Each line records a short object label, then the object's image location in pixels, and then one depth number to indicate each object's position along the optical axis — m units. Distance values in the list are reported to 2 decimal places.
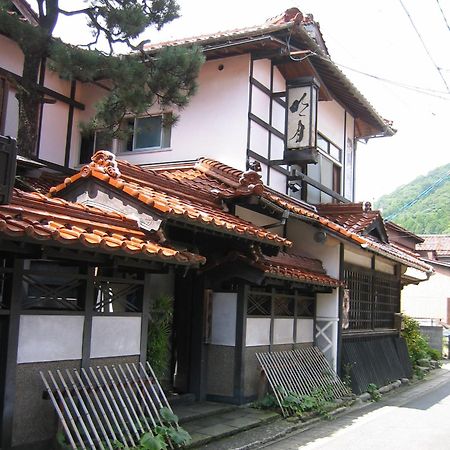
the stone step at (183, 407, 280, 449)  8.48
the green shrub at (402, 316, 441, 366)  20.39
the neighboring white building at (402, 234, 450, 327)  37.38
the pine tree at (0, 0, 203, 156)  9.94
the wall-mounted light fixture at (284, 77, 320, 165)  14.20
